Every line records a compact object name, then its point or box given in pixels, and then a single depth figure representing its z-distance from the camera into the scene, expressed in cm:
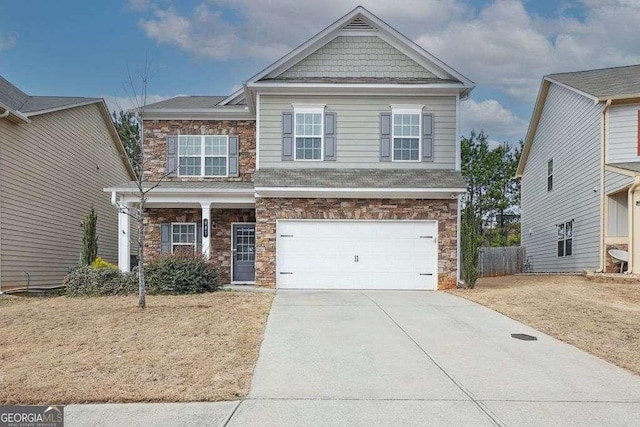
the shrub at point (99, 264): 1502
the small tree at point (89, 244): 1561
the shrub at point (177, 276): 1365
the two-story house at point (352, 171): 1518
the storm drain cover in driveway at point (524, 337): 884
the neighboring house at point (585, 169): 1588
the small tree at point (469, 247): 1491
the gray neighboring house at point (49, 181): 1494
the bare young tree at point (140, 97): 1101
